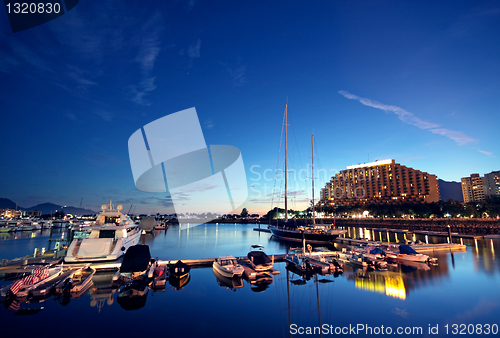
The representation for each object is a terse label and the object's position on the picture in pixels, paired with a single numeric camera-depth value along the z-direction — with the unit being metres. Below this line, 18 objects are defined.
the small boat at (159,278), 19.64
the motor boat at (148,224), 103.62
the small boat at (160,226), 117.88
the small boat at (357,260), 26.90
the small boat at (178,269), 22.12
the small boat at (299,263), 25.44
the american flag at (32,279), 16.61
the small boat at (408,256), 28.34
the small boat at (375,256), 26.42
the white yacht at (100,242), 24.28
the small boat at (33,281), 16.58
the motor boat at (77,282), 17.80
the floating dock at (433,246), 35.88
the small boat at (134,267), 19.70
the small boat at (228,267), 22.34
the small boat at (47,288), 16.70
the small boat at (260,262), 23.28
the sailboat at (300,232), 48.09
